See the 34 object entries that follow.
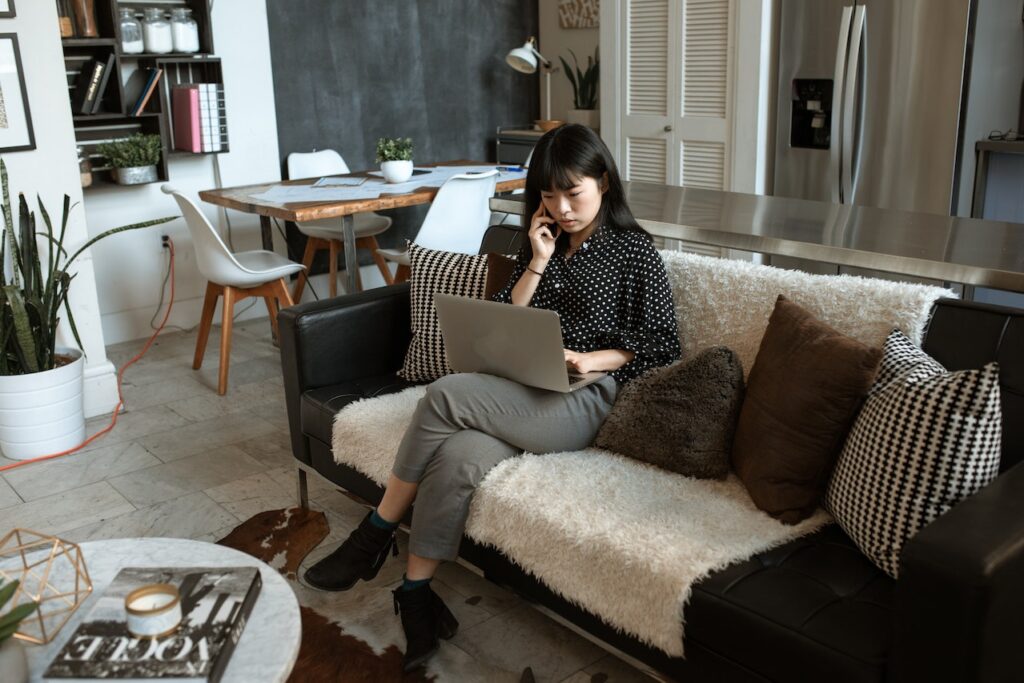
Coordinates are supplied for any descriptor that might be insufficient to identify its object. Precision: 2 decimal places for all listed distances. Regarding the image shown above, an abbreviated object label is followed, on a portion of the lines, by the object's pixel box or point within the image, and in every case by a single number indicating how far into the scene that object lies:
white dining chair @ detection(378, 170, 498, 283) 3.77
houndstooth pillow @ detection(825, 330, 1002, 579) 1.44
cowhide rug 1.97
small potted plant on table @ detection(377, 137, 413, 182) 4.09
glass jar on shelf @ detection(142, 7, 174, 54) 4.14
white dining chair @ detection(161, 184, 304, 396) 3.62
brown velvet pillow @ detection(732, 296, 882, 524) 1.67
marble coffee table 1.36
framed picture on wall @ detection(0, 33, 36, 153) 3.10
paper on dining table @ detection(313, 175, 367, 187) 4.14
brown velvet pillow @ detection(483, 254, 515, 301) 2.48
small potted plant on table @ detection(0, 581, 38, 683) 1.26
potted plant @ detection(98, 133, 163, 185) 4.11
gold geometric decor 1.49
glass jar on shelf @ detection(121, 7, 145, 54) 4.08
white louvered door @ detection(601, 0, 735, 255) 4.32
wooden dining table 3.54
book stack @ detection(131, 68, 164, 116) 4.16
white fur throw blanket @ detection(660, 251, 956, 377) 1.83
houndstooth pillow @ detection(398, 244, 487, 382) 2.55
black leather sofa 1.24
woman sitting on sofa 1.98
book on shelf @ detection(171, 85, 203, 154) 4.28
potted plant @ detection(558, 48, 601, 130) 5.33
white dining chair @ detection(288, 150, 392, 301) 4.40
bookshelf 4.01
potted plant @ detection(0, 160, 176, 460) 3.02
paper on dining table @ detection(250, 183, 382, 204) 3.75
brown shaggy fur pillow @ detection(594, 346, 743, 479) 1.90
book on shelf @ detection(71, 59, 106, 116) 4.02
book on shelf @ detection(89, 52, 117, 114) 4.02
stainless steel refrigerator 3.52
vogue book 1.30
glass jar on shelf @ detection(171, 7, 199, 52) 4.22
